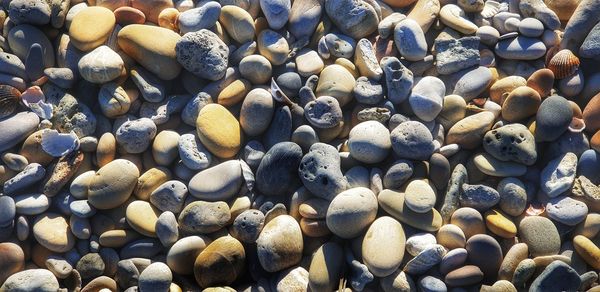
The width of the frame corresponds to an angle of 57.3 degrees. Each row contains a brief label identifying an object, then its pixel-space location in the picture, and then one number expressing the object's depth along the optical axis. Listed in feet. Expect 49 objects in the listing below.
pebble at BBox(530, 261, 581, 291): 7.08
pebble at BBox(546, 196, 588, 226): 7.61
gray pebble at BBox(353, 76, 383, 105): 8.39
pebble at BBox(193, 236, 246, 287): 7.50
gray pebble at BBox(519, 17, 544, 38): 8.59
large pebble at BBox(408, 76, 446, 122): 8.24
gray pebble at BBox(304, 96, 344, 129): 8.20
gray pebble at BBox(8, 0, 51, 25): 8.64
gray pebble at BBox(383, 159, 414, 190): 7.80
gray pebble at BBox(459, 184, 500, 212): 7.73
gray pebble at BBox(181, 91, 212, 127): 8.46
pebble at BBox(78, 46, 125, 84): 8.29
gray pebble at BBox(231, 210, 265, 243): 7.67
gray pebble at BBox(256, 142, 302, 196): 7.91
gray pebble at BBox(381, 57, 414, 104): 8.37
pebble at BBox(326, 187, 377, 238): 7.50
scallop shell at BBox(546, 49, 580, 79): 8.32
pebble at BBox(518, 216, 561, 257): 7.48
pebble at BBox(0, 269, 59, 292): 7.51
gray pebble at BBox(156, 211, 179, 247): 7.75
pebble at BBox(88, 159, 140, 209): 7.91
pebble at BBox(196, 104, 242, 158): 8.18
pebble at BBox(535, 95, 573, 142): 7.96
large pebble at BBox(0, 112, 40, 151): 8.23
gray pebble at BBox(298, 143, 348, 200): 7.77
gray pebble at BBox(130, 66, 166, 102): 8.48
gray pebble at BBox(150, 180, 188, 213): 8.00
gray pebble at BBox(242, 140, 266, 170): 8.21
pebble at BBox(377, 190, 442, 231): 7.63
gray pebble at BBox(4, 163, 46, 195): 7.96
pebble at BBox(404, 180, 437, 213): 7.54
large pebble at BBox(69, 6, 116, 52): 8.55
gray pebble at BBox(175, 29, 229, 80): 8.38
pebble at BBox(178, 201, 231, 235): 7.76
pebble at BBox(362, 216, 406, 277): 7.31
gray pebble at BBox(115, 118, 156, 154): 8.23
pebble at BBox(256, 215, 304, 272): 7.50
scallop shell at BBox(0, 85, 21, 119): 8.32
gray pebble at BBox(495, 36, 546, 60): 8.55
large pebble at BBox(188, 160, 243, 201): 7.97
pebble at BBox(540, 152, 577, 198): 7.75
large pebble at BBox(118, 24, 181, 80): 8.49
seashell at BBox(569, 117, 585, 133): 8.09
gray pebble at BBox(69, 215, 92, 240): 7.86
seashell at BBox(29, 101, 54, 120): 8.38
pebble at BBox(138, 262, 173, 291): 7.41
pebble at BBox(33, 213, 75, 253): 7.77
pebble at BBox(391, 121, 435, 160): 7.89
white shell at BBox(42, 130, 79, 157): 8.13
